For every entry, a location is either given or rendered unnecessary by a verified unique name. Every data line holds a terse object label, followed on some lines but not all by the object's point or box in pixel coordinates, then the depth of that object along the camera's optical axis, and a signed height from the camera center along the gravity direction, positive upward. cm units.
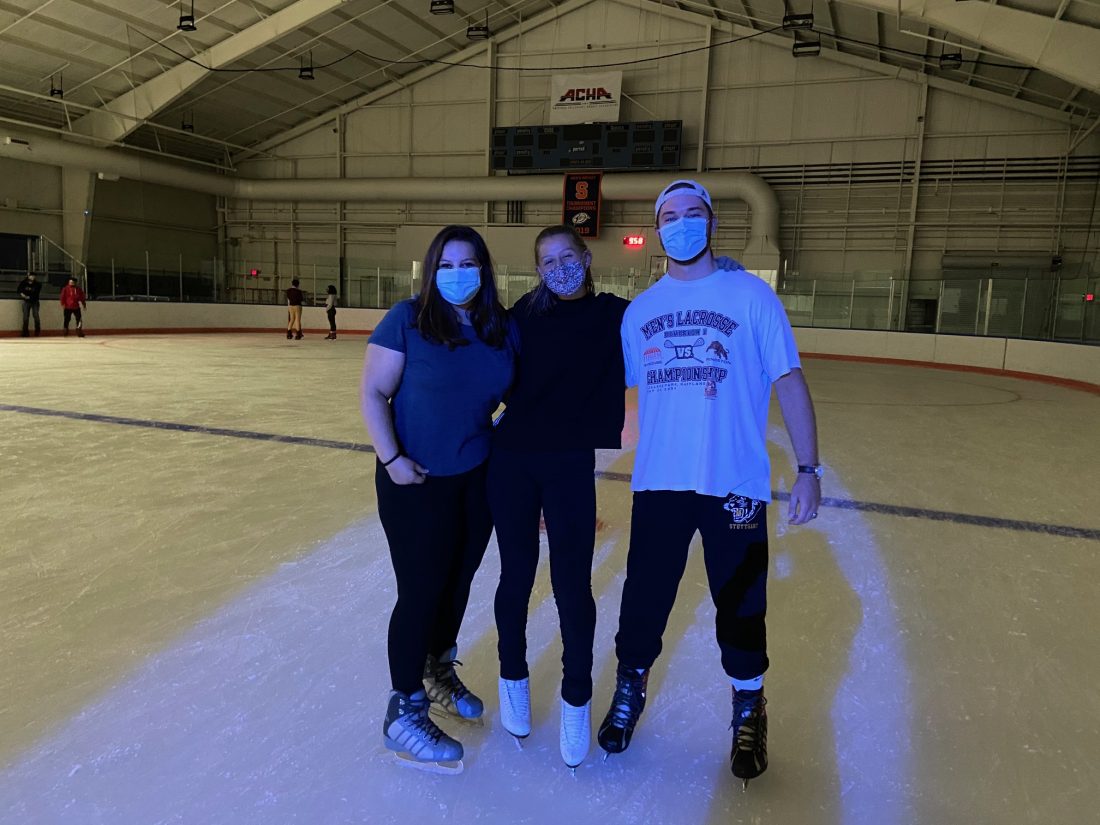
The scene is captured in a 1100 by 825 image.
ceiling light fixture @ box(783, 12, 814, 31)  1479 +648
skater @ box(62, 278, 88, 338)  1497 +0
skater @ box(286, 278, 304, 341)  1438 +1
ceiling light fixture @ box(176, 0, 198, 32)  1412 +558
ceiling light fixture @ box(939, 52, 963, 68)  1383 +552
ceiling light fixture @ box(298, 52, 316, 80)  1803 +605
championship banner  1878 +325
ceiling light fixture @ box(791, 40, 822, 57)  1620 +653
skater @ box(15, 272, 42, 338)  1477 +12
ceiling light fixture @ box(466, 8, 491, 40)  1880 +762
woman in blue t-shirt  159 -25
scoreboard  1803 +462
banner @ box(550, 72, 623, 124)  1873 +600
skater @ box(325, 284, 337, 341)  1630 +10
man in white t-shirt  161 -24
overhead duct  1747 +358
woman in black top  163 -27
